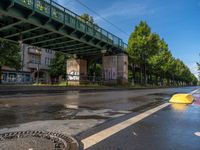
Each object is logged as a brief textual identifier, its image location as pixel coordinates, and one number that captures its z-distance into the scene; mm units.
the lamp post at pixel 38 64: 42581
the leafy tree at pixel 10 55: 26531
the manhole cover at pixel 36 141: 2422
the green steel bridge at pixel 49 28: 14287
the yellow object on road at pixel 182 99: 8049
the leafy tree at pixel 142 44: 34277
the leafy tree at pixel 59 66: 43665
